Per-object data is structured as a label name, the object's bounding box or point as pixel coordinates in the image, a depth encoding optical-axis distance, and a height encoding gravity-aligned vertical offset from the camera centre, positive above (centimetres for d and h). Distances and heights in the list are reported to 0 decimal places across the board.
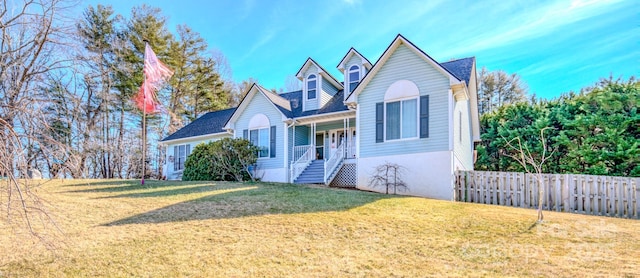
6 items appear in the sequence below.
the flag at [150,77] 1625 +326
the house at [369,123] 1418 +143
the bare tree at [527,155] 2008 +5
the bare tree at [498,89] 3228 +561
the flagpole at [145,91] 1634 +261
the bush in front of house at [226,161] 1803 -33
